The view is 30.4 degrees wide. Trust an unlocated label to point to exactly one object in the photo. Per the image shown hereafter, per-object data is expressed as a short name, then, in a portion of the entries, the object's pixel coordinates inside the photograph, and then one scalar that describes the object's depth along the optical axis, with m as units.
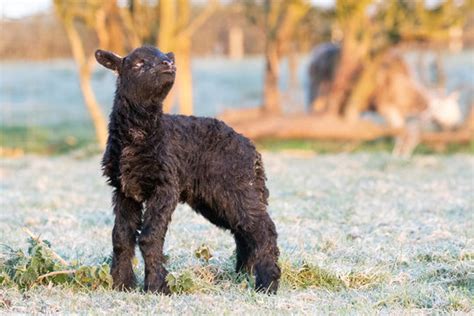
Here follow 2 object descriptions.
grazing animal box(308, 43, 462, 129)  23.11
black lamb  5.82
